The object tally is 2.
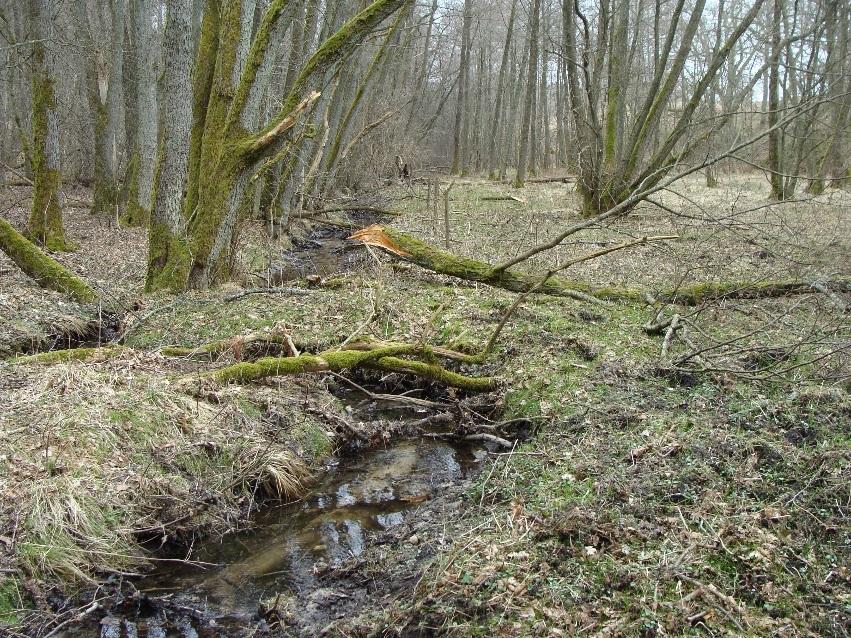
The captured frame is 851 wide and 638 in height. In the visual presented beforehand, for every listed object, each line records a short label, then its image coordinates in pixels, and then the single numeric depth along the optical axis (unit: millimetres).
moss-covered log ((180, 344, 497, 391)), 6301
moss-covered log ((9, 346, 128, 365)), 6281
